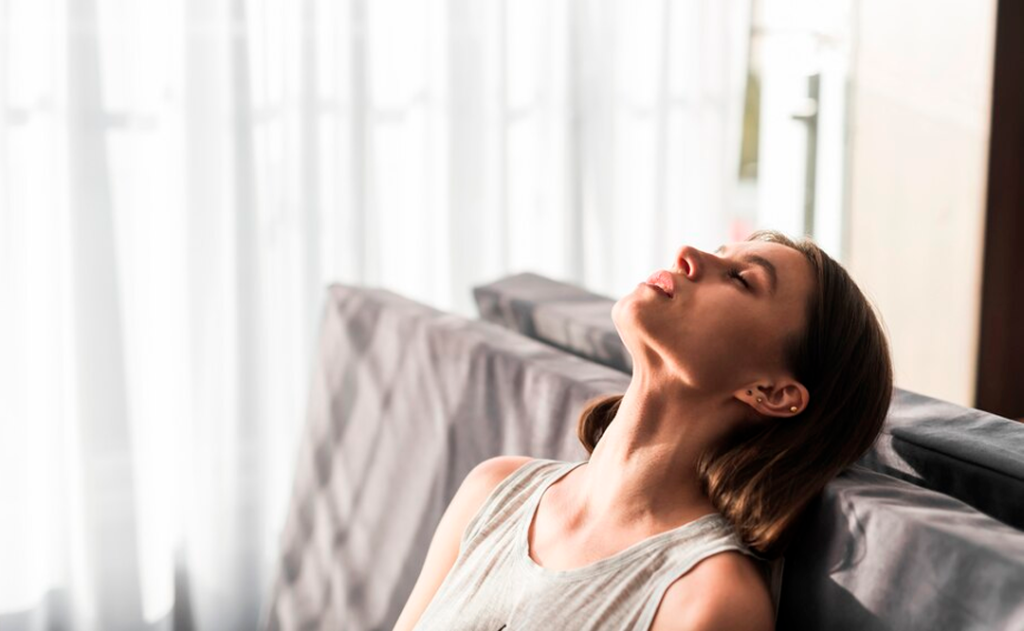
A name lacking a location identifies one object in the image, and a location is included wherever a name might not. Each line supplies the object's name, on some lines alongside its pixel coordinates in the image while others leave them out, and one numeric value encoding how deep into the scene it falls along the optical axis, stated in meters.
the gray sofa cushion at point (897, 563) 0.92
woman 1.13
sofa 0.98
